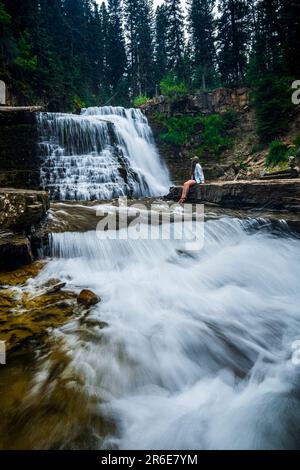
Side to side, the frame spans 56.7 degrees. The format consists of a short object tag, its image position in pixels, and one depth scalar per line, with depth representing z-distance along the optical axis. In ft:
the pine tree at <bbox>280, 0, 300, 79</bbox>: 28.89
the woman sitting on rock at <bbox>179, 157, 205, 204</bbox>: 32.27
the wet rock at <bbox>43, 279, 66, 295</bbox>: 13.01
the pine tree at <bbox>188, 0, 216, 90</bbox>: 95.09
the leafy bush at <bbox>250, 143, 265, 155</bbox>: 45.19
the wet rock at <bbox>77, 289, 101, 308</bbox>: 12.28
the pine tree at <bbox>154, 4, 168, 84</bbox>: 113.57
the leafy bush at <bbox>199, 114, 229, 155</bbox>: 51.52
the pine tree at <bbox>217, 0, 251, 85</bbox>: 80.48
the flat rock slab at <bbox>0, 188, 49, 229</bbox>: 15.78
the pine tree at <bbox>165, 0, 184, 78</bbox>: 105.19
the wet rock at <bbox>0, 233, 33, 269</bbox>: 14.56
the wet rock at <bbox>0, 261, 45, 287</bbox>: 13.68
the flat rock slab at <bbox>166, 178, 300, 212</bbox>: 24.01
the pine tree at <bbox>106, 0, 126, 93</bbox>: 128.98
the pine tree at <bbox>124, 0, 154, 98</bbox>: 121.29
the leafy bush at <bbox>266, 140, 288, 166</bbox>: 37.32
